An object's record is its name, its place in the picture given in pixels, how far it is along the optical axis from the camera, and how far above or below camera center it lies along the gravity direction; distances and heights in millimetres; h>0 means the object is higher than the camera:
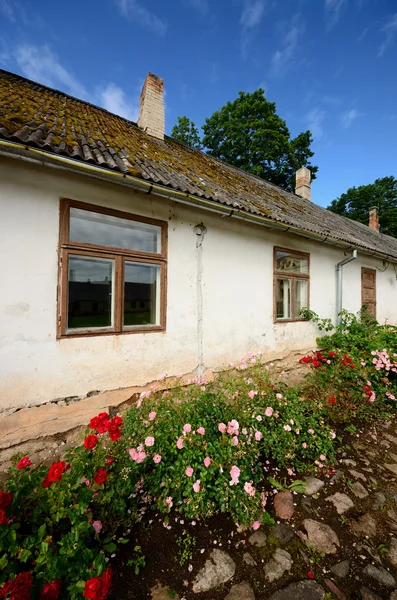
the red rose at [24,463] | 1746 -1161
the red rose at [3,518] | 1384 -1230
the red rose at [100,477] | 1776 -1275
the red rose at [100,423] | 2014 -999
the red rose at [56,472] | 1674 -1176
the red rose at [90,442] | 1861 -1074
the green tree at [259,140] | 18484 +13022
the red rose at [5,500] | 1485 -1216
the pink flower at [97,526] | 1759 -1616
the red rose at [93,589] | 1251 -1478
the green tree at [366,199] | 30844 +13973
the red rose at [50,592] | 1289 -1530
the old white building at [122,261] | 2582 +624
